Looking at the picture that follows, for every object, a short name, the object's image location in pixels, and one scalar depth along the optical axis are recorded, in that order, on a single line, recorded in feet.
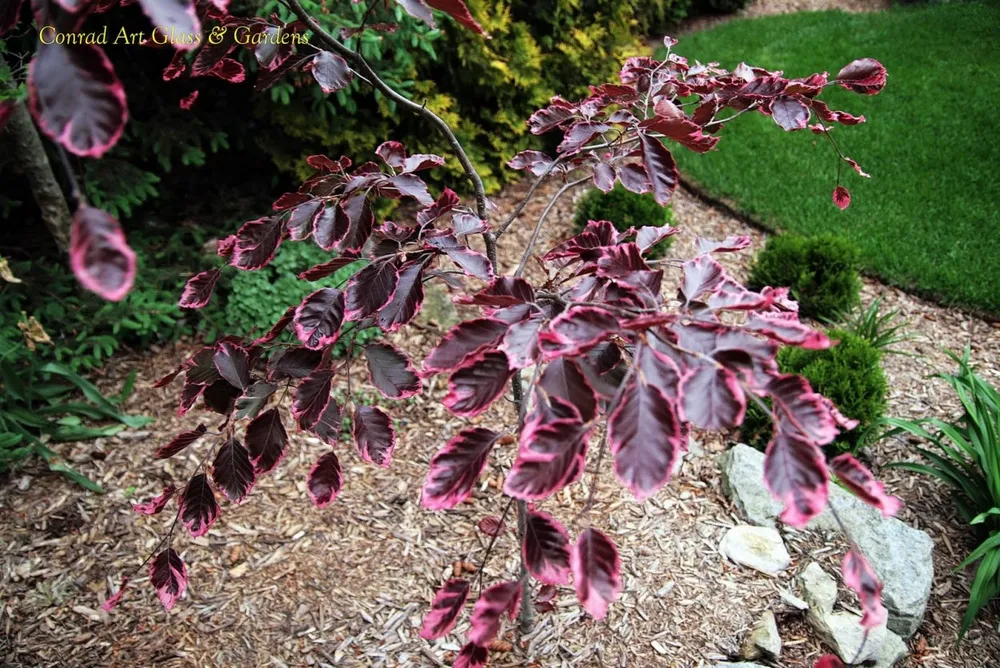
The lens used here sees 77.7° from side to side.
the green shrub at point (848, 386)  7.52
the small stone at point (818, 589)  5.98
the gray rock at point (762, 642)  5.59
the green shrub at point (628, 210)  10.57
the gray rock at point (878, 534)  6.06
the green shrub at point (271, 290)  8.53
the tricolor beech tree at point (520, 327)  2.23
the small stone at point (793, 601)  6.01
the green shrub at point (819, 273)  9.98
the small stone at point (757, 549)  6.40
